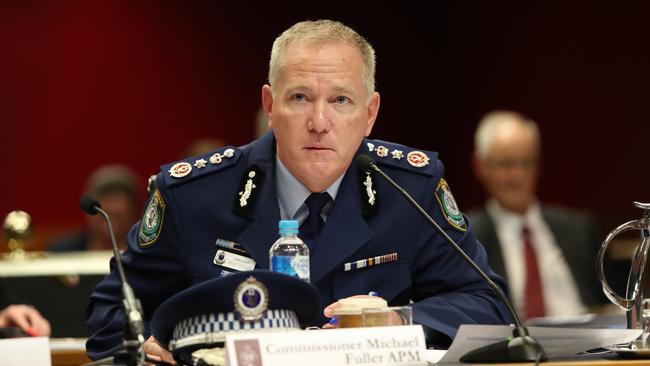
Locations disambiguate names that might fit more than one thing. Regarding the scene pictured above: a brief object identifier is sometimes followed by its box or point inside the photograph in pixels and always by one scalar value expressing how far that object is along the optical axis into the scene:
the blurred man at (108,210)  12.30
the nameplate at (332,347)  3.92
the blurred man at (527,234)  10.96
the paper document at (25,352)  4.91
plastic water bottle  5.45
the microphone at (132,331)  4.18
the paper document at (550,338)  4.51
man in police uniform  5.81
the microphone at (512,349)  4.43
